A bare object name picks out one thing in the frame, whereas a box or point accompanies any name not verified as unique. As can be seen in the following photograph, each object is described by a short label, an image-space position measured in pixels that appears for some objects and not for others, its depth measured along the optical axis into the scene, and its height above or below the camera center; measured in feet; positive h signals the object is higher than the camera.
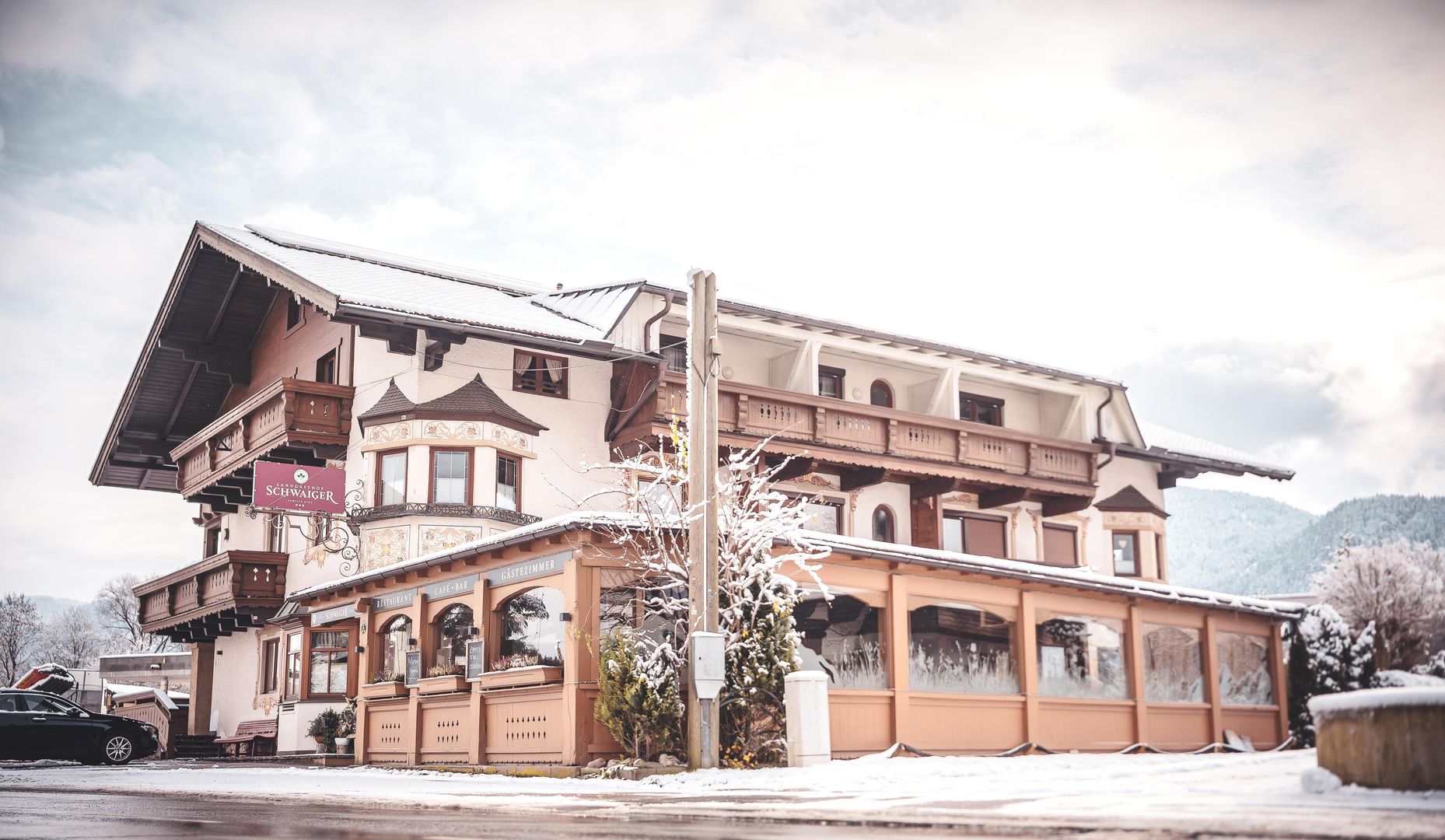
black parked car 85.56 -2.45
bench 98.53 -3.39
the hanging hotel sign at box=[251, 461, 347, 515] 85.51 +12.39
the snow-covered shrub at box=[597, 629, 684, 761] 56.54 -0.52
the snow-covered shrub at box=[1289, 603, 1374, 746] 89.61 +1.44
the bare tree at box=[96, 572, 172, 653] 295.48 +17.18
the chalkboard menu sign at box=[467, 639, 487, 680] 65.83 +1.44
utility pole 55.11 +8.22
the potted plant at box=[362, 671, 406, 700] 73.41 +0.20
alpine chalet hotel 65.92 +12.60
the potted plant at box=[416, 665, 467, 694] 67.41 +0.47
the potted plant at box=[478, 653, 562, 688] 60.70 +0.77
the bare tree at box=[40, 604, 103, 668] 323.78 +12.25
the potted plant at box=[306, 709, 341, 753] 87.45 -2.36
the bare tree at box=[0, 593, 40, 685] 266.16 +12.14
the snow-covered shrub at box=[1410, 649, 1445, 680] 104.45 +1.20
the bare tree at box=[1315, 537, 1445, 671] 112.88 +8.77
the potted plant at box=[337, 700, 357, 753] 85.81 -2.17
